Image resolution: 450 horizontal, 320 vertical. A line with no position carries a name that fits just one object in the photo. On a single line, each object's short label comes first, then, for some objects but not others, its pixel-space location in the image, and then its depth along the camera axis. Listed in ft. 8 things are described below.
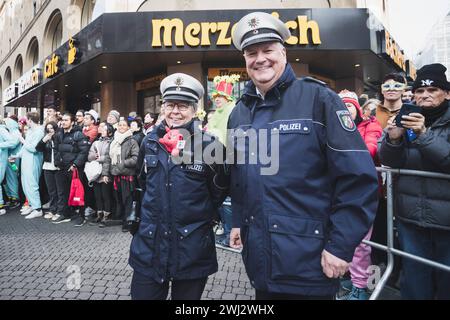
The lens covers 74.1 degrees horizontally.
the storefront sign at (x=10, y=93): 60.44
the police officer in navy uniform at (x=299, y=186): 4.58
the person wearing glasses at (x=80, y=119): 21.76
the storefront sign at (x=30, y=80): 48.29
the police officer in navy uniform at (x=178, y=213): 6.13
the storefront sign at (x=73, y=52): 35.63
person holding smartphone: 7.04
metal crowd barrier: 7.02
